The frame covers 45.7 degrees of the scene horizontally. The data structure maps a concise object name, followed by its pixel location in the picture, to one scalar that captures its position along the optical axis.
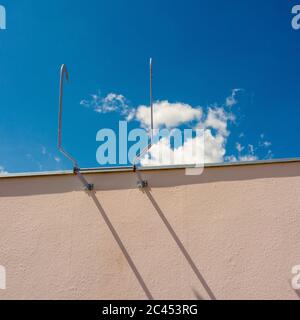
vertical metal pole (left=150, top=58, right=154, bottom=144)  3.44
